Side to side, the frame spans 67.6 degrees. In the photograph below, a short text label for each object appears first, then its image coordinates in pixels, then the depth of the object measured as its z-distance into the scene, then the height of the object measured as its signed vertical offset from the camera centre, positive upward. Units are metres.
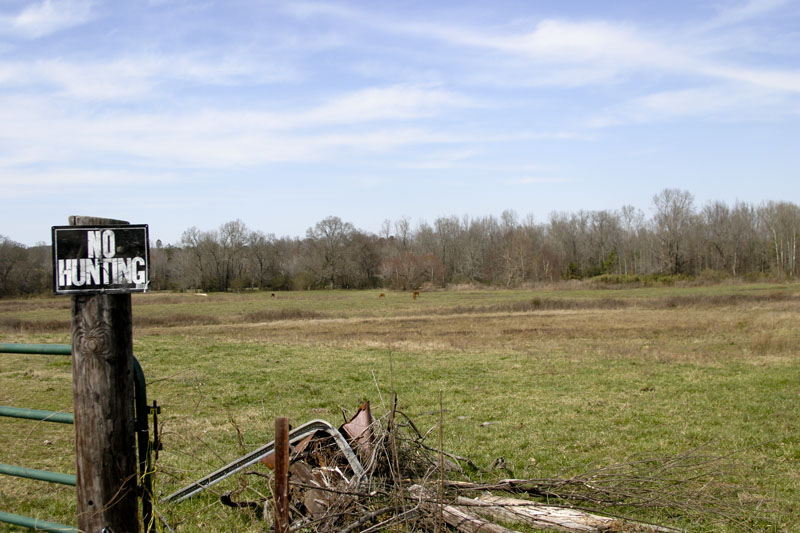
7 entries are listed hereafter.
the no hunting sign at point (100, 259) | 2.94 +0.11
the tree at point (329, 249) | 114.81 +5.40
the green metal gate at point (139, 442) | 3.26 -0.88
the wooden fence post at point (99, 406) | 2.97 -0.62
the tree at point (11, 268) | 82.81 +2.17
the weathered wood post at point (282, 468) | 2.96 -0.95
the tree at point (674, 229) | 101.56 +6.80
